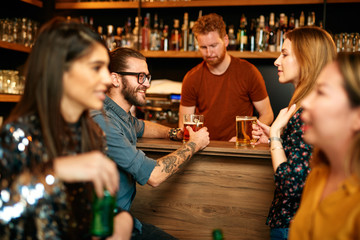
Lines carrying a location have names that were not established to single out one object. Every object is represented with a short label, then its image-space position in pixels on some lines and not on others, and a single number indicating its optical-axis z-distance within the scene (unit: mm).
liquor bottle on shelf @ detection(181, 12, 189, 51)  3812
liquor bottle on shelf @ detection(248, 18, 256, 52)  3678
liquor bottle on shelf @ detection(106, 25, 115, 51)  3996
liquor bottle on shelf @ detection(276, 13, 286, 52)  3570
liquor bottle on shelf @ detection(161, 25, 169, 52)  3861
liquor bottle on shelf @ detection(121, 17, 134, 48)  3955
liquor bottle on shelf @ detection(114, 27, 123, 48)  3996
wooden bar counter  2035
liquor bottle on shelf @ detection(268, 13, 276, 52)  3584
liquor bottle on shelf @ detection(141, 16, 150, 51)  3875
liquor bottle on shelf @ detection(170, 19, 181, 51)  3829
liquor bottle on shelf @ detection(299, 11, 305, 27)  3609
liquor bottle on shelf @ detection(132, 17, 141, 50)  3865
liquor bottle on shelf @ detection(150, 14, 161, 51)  3875
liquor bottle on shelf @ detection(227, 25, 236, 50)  3705
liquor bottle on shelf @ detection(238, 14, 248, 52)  3688
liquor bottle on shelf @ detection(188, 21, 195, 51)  3785
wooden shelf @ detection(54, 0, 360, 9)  3516
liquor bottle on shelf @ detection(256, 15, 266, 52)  3635
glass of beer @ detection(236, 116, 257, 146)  2072
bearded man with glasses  1709
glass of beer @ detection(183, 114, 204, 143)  2186
